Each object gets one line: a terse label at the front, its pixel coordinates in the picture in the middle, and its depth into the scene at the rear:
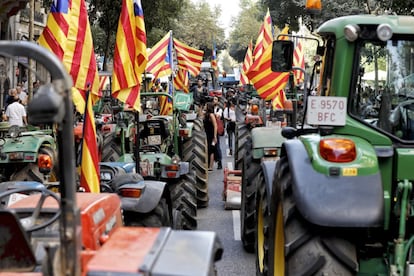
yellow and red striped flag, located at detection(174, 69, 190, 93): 21.12
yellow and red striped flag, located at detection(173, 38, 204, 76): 20.48
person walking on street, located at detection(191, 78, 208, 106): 20.37
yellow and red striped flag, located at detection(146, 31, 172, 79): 15.16
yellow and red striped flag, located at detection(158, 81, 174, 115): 15.16
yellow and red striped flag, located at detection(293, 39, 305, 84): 17.94
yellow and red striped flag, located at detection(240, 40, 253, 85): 23.38
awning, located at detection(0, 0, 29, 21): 15.49
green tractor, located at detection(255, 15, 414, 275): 4.30
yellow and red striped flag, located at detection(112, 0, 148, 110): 8.68
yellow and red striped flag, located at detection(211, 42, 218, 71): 34.67
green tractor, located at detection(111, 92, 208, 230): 9.46
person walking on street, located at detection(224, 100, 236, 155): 19.15
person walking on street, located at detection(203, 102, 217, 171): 15.84
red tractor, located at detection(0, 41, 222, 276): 2.80
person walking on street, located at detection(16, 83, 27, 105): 20.17
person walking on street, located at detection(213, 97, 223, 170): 16.58
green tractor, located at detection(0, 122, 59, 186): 9.52
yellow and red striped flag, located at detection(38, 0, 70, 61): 7.51
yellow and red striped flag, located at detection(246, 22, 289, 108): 13.43
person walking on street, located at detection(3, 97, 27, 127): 16.14
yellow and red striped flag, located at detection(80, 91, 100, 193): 6.70
